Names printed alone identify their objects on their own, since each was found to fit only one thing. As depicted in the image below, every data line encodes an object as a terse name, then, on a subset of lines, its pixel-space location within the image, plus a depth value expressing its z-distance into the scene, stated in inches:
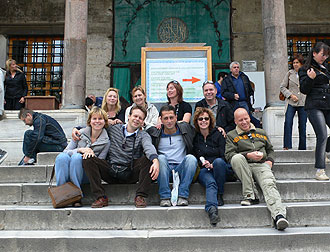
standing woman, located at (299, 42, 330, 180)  180.5
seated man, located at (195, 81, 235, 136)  203.3
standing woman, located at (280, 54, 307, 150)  238.5
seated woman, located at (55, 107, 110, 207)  161.2
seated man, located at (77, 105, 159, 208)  157.8
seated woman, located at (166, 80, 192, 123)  205.9
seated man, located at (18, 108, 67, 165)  227.0
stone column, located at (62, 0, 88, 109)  317.1
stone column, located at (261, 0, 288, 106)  316.5
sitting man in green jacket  144.9
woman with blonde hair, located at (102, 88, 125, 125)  204.7
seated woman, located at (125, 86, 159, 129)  201.0
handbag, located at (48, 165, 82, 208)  154.2
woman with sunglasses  159.8
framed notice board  289.3
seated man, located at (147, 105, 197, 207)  159.9
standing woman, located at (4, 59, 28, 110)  332.2
